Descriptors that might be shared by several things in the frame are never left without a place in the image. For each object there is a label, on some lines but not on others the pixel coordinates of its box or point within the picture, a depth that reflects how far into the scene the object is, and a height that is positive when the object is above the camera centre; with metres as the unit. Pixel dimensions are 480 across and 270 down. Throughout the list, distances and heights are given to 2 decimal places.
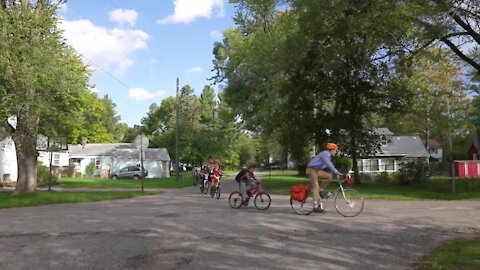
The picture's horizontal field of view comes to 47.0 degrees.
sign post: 29.70 +1.94
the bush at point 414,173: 35.62 +0.30
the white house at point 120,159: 67.25 +2.34
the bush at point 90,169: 64.81 +1.02
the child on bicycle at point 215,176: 23.70 +0.08
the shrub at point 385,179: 37.50 -0.09
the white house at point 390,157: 55.59 +2.08
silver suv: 59.50 +0.55
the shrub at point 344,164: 52.82 +1.33
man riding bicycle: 14.82 +0.16
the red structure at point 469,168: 51.56 +0.90
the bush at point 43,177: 38.81 +0.09
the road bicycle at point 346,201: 14.72 -0.62
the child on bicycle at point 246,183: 17.52 -0.16
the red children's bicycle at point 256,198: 17.23 -0.65
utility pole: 50.12 +2.52
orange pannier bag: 15.65 -0.42
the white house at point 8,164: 41.59 +1.08
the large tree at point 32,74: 23.41 +4.47
